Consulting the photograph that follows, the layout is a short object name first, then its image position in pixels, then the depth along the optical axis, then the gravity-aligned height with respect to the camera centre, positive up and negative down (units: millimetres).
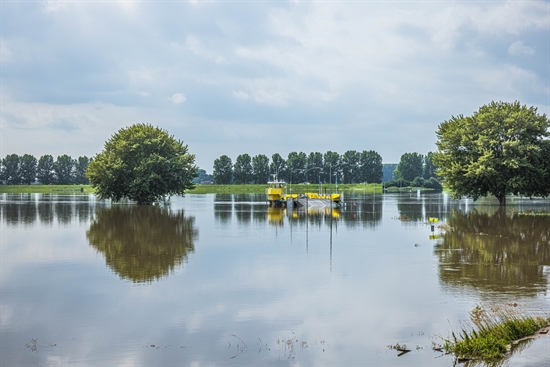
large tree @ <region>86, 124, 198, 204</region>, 86188 +2869
